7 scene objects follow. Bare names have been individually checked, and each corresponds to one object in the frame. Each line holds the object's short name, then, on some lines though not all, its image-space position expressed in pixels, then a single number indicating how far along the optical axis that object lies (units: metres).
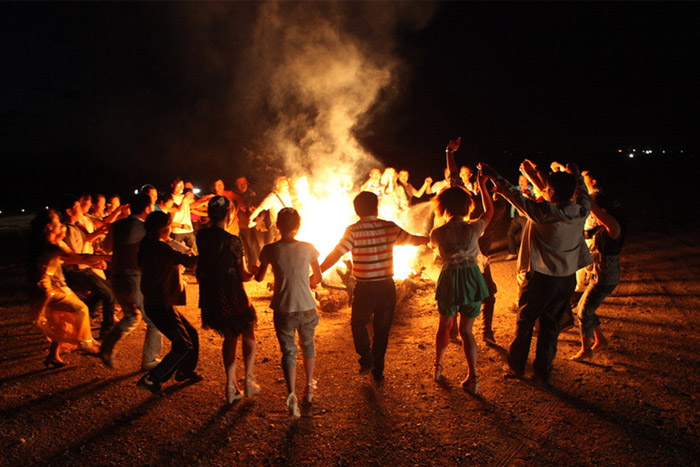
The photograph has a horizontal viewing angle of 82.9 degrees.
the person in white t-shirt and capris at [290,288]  3.71
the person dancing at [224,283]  3.73
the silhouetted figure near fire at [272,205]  8.52
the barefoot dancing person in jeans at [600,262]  4.41
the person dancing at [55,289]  4.53
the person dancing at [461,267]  4.00
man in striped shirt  4.13
